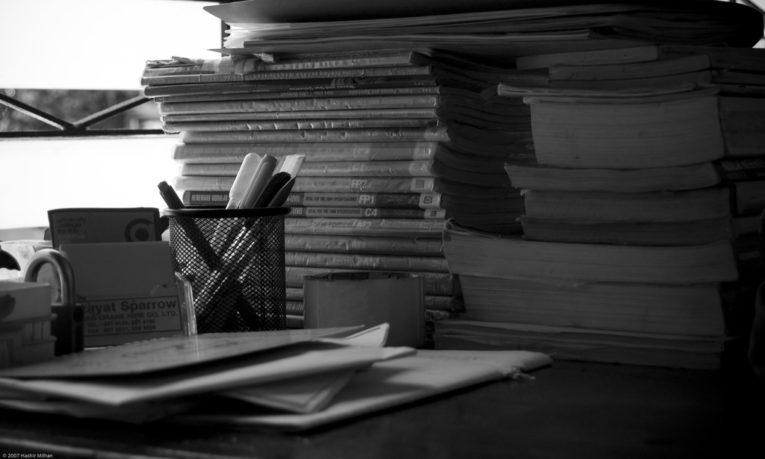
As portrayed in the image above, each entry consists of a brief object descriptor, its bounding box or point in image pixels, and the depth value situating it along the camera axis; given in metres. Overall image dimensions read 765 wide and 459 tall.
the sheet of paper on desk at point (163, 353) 0.92
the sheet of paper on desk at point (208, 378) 0.86
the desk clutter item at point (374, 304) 1.28
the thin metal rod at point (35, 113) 1.99
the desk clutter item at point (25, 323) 1.00
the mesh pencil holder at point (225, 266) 1.32
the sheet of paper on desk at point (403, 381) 0.88
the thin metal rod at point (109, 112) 2.11
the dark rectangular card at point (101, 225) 1.28
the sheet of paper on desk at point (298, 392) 0.88
